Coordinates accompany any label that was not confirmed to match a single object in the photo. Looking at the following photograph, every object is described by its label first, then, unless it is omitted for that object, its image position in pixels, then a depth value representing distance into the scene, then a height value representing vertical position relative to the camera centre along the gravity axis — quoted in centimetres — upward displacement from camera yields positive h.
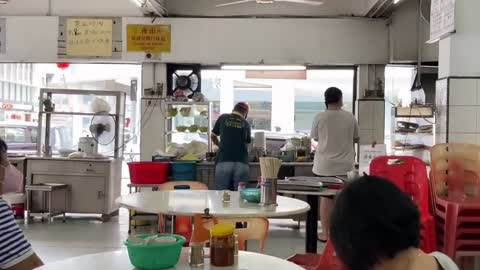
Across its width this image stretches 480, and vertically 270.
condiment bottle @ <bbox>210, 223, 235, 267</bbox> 188 -44
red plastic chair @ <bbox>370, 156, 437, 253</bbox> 401 -32
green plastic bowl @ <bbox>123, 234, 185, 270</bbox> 177 -45
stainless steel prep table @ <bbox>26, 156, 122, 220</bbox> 716 -75
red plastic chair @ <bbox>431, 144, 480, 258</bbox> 371 -45
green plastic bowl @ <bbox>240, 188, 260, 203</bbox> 307 -40
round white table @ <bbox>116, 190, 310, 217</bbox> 269 -44
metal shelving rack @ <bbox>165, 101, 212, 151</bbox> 742 +23
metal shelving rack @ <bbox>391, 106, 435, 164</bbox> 632 -1
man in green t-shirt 579 -27
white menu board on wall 461 +109
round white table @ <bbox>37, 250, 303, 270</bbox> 181 -50
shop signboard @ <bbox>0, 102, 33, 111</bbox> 853 +33
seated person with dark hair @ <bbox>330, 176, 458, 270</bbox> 109 -20
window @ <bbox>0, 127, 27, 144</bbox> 825 -15
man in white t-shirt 504 -5
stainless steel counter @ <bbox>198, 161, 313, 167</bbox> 671 -45
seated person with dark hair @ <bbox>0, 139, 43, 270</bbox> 210 -52
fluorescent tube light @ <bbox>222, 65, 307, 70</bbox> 773 +96
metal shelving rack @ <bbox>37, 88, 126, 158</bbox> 758 +19
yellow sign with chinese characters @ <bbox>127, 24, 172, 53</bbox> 761 +135
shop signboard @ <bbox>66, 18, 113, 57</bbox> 770 +136
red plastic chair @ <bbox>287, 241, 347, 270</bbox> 262 -76
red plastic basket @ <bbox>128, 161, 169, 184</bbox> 625 -55
